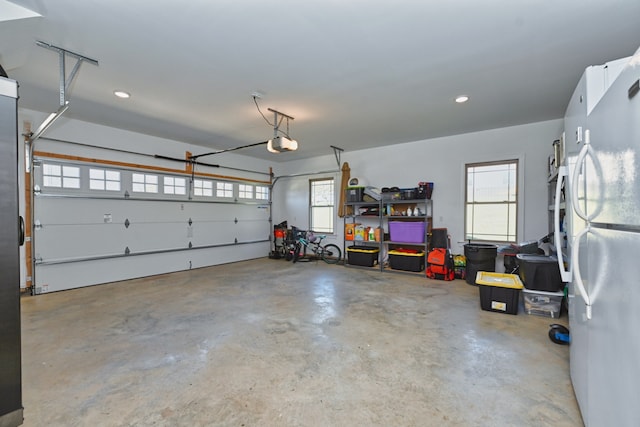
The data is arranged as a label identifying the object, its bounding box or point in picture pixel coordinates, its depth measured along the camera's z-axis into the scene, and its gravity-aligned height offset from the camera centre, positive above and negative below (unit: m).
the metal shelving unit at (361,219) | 6.28 -0.24
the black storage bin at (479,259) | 4.76 -0.84
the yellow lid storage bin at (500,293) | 3.35 -1.02
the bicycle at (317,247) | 7.19 -1.02
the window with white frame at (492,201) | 5.12 +0.16
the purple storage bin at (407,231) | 5.58 -0.45
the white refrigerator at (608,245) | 0.96 -0.15
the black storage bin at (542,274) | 3.29 -0.76
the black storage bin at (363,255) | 6.19 -1.04
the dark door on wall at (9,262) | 0.92 -0.19
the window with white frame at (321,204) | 7.55 +0.12
